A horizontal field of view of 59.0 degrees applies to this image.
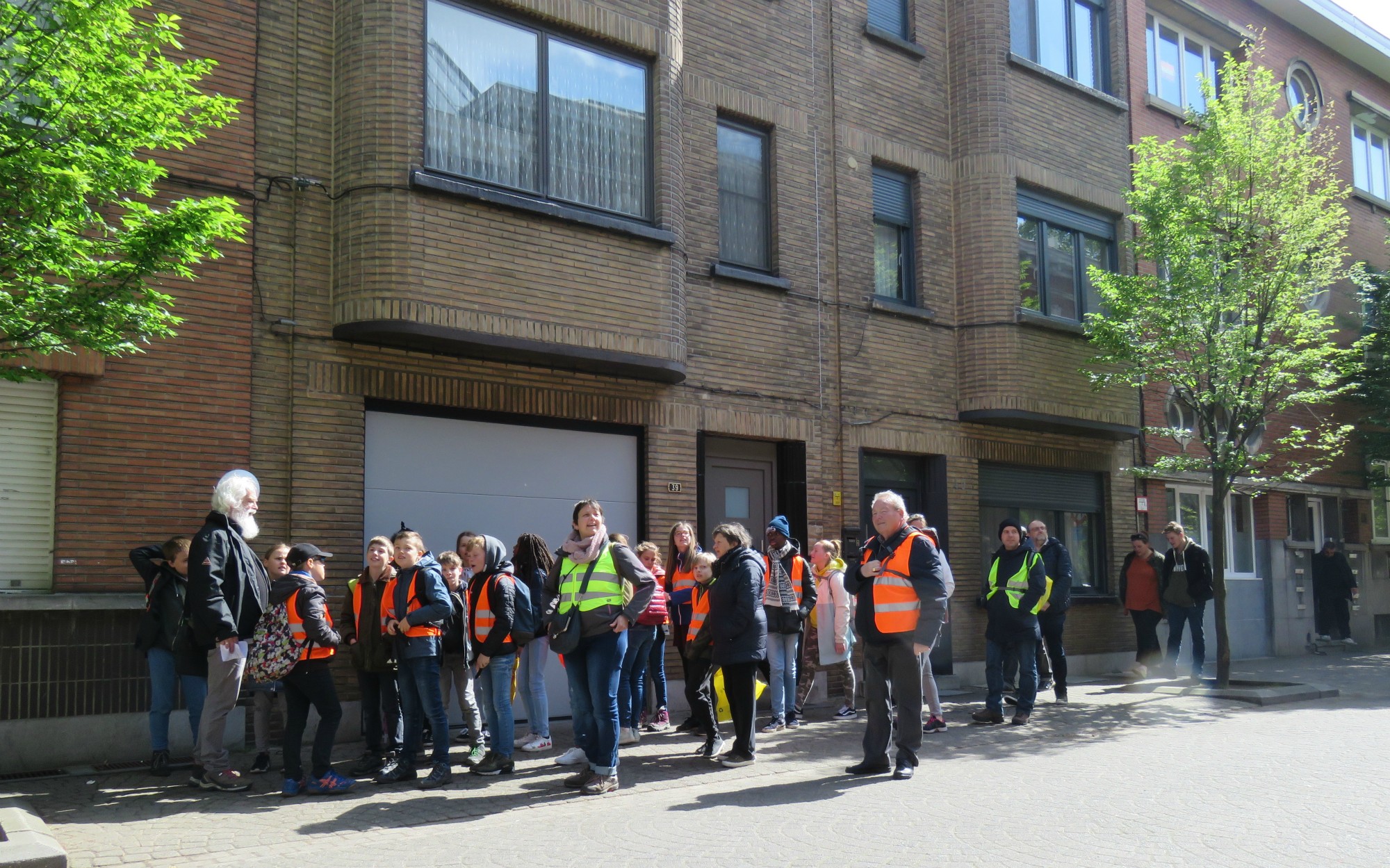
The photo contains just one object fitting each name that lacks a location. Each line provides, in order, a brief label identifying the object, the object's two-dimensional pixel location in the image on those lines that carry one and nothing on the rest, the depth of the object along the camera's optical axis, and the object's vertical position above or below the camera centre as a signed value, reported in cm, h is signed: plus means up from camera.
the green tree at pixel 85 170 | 635 +200
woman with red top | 1516 -71
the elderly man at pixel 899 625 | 830 -58
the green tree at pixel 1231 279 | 1392 +296
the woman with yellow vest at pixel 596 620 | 785 -48
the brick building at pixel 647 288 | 987 +251
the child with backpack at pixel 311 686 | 774 -87
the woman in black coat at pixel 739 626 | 869 -59
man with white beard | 764 -28
